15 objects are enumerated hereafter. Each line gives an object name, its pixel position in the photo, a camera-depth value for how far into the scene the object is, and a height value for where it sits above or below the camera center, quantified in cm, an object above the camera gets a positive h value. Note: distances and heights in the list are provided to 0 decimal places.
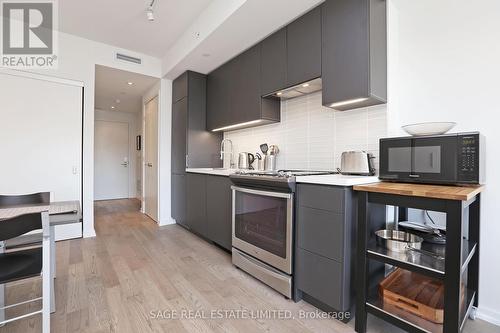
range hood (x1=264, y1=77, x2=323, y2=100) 221 +75
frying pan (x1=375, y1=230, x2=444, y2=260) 144 -49
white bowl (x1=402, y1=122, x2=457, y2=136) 153 +25
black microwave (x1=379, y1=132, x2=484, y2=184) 133 +4
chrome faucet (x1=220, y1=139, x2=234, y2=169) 370 +17
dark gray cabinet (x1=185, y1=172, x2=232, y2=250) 267 -55
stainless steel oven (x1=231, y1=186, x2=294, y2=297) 183 -62
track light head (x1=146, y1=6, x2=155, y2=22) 243 +153
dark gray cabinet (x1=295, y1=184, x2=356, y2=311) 152 -55
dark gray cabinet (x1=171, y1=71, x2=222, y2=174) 361 +49
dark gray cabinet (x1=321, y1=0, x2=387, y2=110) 173 +86
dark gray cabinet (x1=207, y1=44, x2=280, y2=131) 271 +89
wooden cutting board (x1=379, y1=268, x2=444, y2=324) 137 -82
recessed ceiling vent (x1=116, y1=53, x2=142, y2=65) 363 +163
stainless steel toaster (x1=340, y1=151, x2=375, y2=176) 183 +1
